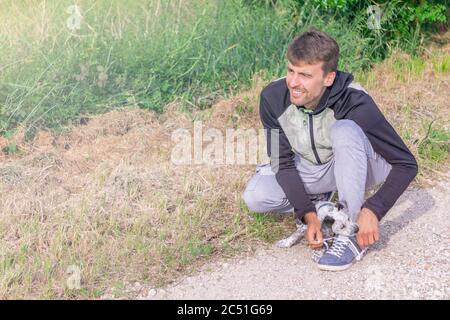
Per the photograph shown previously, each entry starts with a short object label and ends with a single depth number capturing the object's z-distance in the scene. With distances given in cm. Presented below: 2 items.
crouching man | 400
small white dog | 409
